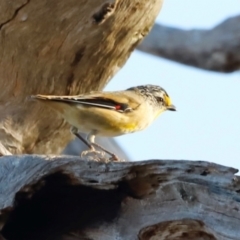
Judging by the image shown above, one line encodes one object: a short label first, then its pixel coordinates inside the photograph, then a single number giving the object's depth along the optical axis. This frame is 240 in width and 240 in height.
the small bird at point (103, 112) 7.24
